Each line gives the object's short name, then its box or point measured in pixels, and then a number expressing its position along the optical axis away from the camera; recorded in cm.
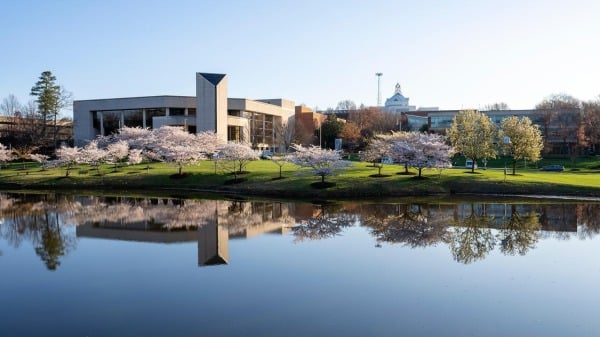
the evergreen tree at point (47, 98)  7600
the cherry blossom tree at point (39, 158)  4920
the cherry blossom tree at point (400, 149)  3897
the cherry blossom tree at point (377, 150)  4409
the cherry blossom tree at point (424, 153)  3797
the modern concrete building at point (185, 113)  6656
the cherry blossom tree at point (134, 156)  4728
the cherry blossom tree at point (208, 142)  5017
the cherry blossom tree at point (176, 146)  4269
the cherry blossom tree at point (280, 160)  3955
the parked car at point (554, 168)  5657
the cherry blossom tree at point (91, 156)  4619
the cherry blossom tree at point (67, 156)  4579
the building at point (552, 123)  7656
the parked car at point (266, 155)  6099
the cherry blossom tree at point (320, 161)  3638
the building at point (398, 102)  15538
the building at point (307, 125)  8262
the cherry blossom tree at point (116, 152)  4859
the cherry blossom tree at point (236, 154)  4116
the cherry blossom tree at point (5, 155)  4878
